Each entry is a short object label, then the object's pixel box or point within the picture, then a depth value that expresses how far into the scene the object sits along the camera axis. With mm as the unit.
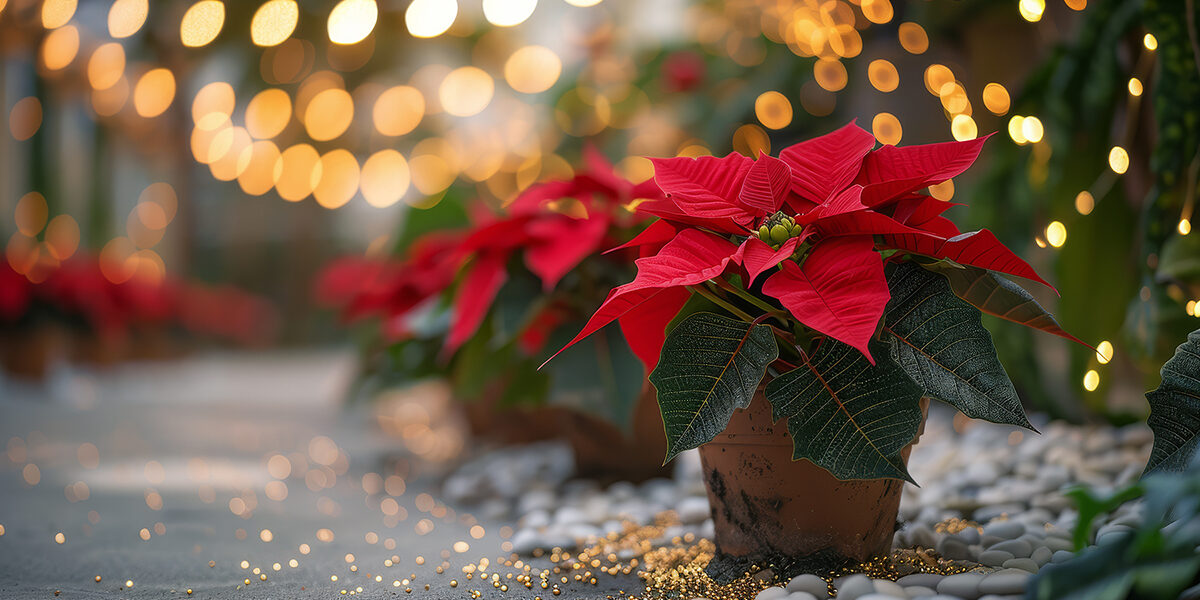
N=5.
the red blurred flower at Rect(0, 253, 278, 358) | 1937
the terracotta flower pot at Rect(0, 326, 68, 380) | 1952
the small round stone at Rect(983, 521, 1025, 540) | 581
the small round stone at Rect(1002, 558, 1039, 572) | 487
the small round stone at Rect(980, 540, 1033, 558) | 527
